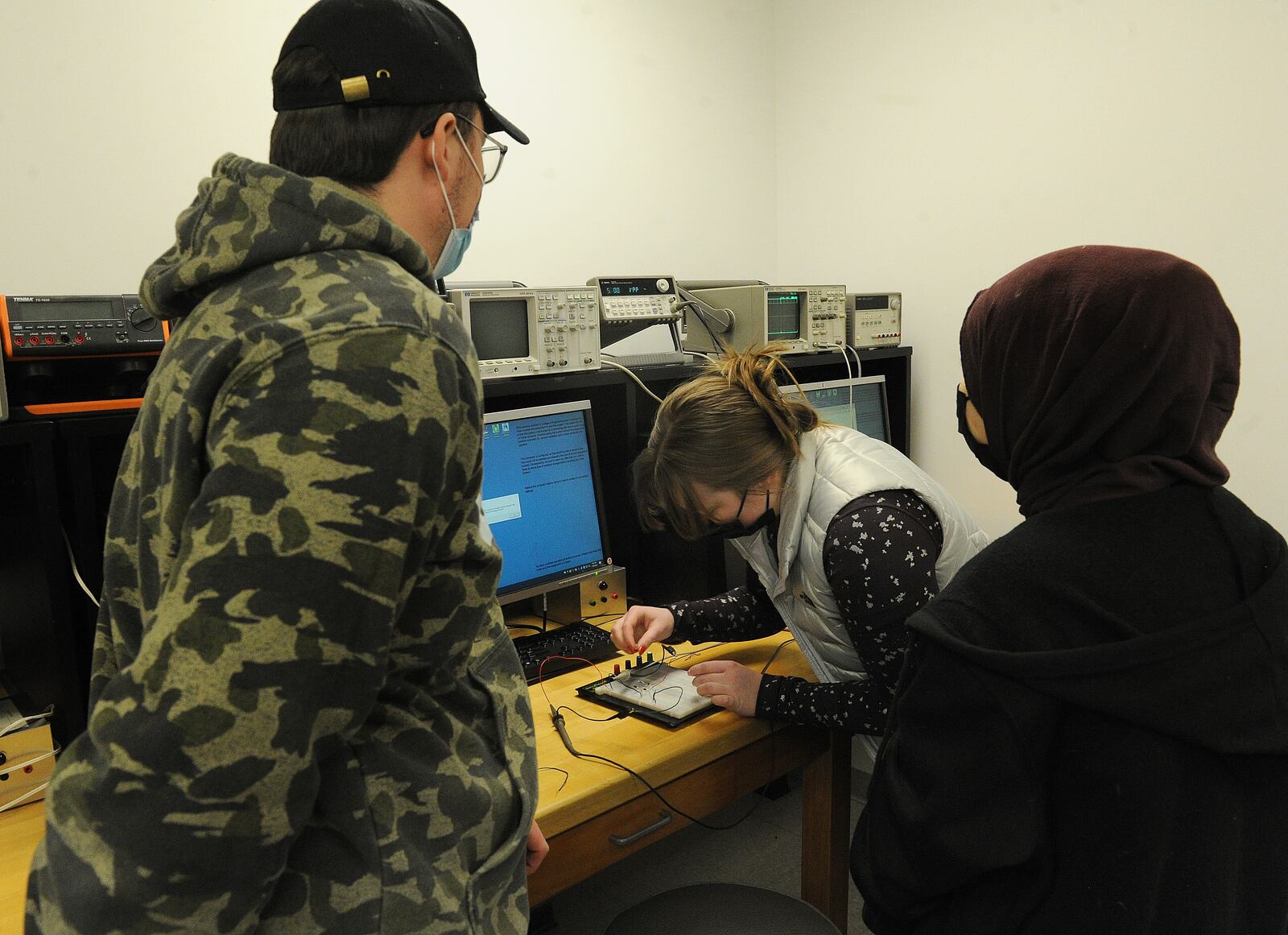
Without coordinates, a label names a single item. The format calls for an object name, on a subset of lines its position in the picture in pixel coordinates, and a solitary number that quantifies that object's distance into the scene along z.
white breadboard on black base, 1.54
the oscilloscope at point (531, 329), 1.75
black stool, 1.35
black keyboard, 1.73
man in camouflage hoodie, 0.59
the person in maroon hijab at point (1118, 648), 0.87
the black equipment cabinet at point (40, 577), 1.29
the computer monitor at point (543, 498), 1.81
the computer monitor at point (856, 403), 2.51
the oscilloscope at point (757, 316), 2.32
